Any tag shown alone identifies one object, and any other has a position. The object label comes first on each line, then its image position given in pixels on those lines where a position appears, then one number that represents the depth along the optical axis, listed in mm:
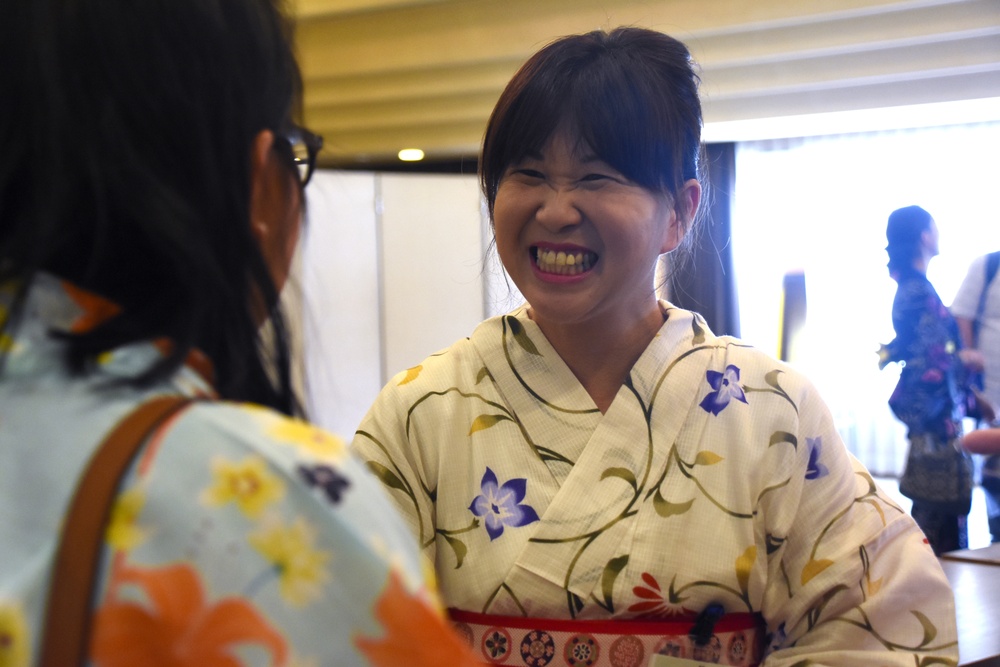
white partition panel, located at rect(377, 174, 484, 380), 5230
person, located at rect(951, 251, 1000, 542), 2971
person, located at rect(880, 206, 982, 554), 2721
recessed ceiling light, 6156
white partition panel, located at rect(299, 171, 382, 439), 4898
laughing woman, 1255
